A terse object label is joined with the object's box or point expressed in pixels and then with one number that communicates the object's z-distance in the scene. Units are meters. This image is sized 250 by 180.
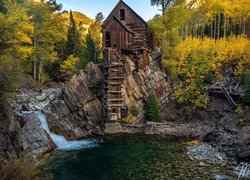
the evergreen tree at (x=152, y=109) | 29.18
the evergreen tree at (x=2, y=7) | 37.28
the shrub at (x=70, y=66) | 45.75
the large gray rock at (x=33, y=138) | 19.30
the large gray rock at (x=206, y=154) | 17.98
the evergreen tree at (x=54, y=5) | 45.22
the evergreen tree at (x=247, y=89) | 25.53
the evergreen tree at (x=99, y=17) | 65.75
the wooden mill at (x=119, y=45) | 29.89
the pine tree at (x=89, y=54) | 40.69
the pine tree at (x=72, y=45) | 50.94
